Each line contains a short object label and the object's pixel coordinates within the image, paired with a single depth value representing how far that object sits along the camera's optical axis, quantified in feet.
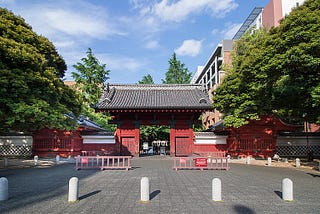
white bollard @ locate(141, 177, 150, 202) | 24.67
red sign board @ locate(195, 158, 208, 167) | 50.98
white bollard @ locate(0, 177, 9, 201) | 24.45
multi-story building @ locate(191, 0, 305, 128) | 115.12
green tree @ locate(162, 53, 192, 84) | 155.84
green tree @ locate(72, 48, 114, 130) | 119.44
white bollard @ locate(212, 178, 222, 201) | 24.63
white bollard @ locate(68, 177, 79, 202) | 24.29
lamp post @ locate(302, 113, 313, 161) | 55.81
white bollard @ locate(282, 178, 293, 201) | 24.95
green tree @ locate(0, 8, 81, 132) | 40.06
